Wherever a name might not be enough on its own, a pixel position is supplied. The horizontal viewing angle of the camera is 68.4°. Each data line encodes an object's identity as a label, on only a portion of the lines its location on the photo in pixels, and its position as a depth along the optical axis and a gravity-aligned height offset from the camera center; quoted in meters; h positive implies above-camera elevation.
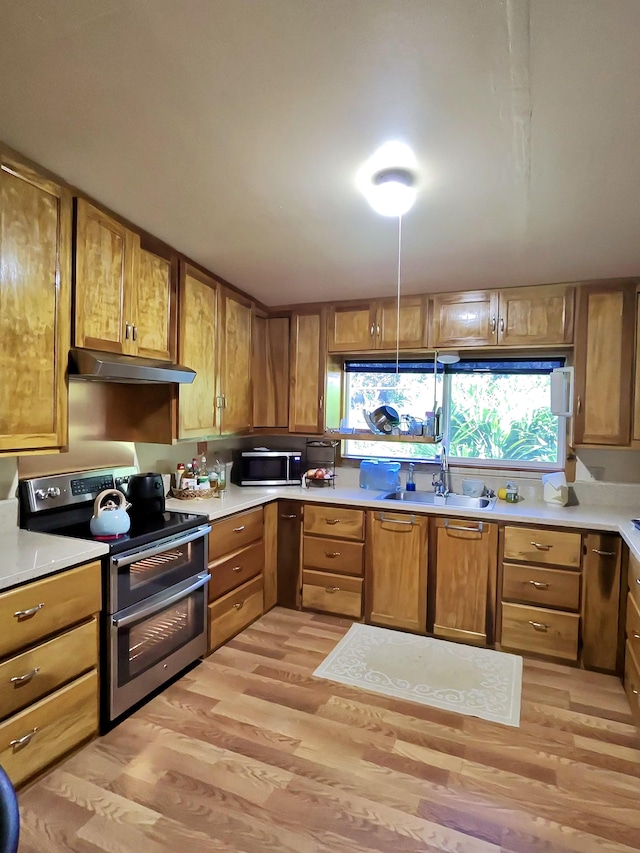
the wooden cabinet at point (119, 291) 2.11 +0.62
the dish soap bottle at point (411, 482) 3.52 -0.45
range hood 2.04 +0.22
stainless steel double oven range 2.04 -0.80
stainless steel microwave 3.54 -0.38
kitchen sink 3.23 -0.55
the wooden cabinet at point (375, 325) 3.29 +0.69
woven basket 3.02 -0.50
